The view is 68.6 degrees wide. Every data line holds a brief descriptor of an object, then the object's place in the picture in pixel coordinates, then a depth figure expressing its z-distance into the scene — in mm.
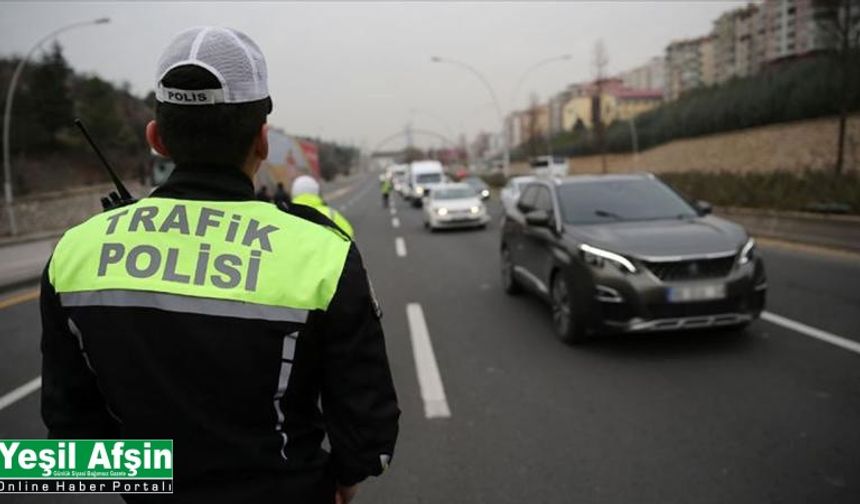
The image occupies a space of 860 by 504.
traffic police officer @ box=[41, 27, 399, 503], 1339
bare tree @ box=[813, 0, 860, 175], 17641
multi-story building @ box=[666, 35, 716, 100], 129625
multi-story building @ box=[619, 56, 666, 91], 160875
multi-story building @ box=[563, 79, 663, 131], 121356
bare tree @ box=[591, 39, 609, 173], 40594
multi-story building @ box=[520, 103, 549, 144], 64044
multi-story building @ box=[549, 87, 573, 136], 143362
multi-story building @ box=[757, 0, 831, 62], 93062
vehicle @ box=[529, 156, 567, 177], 38719
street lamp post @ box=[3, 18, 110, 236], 24734
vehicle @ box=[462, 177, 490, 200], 24625
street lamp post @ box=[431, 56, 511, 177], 43462
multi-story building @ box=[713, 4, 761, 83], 106875
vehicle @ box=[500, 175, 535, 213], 18797
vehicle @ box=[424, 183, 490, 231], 18719
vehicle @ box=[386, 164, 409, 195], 60984
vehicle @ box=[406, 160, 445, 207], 32719
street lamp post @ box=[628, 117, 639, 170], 43994
